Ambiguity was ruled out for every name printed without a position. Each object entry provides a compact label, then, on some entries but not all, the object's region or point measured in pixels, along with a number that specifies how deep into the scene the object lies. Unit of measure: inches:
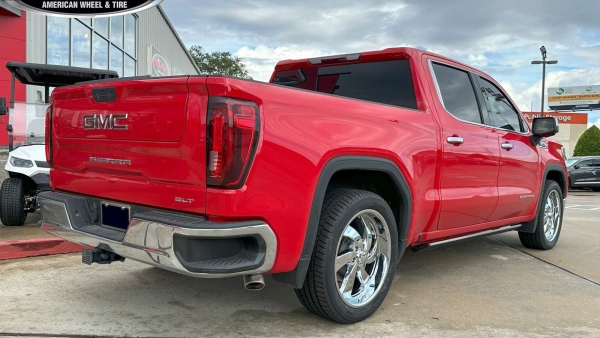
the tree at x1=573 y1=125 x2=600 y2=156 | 1169.0
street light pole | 935.8
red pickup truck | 95.8
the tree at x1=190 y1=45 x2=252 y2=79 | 2233.0
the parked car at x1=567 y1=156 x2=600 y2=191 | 724.7
